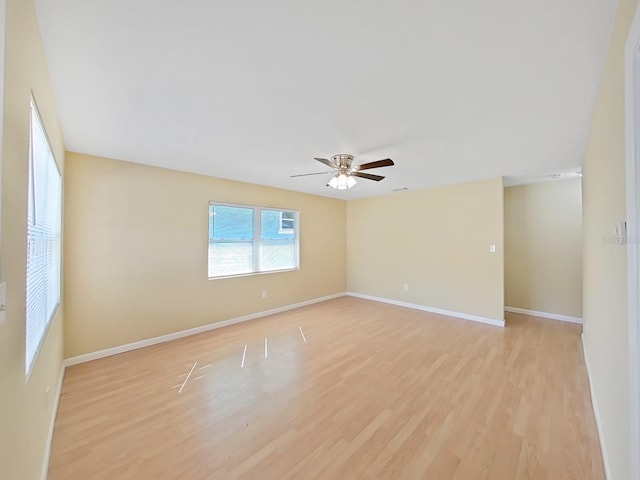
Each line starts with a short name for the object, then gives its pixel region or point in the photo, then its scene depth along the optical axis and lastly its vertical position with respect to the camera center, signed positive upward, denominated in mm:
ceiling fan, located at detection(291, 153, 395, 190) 2947 +836
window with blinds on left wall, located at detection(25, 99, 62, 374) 1338 +26
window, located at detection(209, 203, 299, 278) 4086 +33
